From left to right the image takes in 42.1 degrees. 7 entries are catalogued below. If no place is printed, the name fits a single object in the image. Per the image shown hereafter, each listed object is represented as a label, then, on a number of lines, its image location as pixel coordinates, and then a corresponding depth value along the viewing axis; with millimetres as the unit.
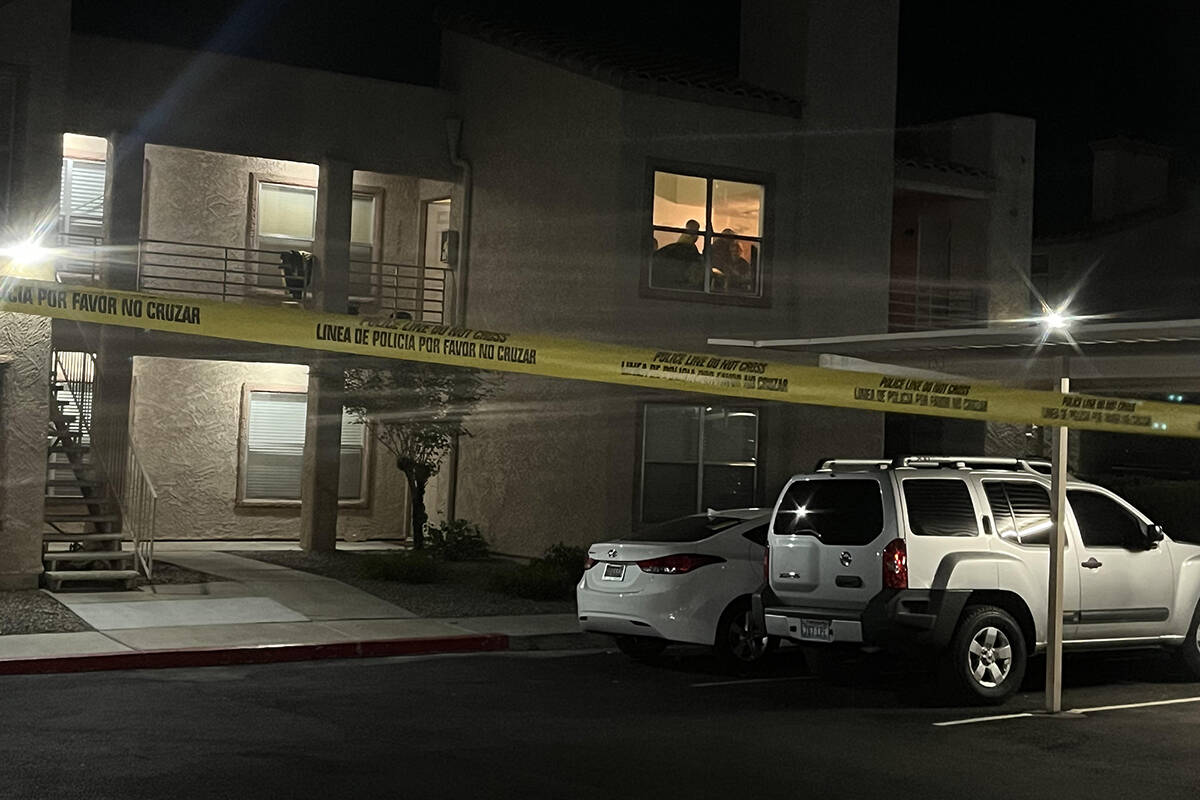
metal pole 11258
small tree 21375
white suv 11336
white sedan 12789
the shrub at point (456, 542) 22141
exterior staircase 16984
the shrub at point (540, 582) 17547
